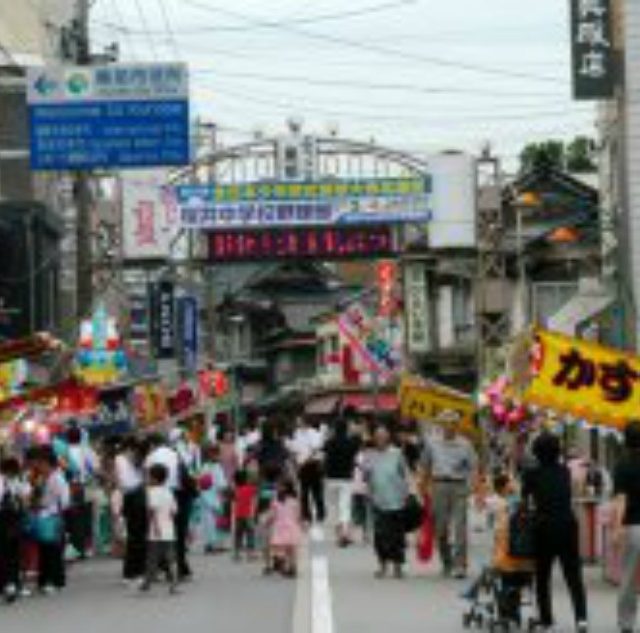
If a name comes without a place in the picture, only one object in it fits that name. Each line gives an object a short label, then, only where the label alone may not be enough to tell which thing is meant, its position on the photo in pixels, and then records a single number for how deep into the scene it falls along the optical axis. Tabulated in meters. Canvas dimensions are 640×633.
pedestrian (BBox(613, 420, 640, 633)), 16.66
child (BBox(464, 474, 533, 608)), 17.33
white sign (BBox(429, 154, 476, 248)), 55.38
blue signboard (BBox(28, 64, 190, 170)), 34.56
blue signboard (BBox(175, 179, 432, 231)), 55.84
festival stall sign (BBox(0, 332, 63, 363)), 23.33
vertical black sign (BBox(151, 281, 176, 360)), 64.25
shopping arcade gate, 55.44
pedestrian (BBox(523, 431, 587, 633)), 16.88
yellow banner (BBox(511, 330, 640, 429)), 20.45
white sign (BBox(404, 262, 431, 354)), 80.31
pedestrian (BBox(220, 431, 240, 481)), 32.31
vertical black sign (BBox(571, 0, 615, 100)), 38.59
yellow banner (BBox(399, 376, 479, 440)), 27.59
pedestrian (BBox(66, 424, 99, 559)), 27.88
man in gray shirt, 24.12
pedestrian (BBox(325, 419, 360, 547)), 31.17
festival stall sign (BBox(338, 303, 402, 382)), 48.94
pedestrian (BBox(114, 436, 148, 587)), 24.56
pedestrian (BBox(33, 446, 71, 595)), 23.75
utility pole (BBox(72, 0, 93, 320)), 33.75
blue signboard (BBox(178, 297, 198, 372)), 66.87
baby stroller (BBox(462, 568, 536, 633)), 17.41
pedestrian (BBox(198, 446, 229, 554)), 30.31
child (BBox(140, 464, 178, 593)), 23.17
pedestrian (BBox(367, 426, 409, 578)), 24.67
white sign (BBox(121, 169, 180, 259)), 57.28
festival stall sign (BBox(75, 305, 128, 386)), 42.16
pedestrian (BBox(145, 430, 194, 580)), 24.86
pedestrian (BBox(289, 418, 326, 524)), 33.91
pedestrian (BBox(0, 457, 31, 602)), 22.81
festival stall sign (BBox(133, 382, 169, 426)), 36.09
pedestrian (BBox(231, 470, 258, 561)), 28.31
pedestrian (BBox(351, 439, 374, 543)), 30.48
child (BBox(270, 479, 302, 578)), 25.50
